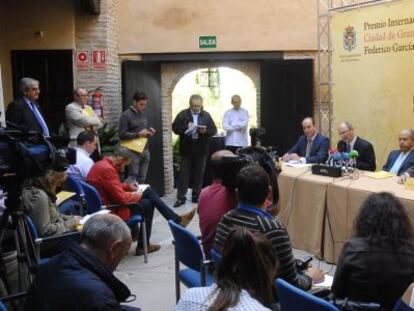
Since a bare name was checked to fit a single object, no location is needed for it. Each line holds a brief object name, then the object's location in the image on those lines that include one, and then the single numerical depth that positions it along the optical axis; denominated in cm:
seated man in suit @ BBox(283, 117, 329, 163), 694
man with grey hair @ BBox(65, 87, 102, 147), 740
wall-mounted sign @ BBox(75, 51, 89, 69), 872
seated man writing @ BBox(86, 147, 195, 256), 534
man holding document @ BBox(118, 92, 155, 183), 782
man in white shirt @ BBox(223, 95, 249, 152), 890
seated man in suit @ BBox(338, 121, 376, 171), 645
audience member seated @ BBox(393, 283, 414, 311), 238
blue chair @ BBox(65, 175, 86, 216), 531
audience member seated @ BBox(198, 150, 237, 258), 365
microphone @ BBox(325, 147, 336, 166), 592
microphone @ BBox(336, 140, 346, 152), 605
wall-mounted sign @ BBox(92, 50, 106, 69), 869
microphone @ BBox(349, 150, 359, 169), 582
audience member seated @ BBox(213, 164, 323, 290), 289
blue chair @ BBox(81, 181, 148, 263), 515
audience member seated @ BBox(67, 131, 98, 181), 572
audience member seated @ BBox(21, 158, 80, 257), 408
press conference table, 522
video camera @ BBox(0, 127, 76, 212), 303
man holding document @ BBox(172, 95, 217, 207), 838
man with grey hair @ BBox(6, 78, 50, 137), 602
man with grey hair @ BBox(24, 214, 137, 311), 213
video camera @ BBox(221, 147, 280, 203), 363
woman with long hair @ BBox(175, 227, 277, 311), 202
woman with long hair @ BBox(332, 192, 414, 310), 280
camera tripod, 340
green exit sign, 931
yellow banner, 702
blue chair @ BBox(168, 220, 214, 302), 351
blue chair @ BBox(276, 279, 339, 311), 239
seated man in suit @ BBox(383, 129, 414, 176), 589
